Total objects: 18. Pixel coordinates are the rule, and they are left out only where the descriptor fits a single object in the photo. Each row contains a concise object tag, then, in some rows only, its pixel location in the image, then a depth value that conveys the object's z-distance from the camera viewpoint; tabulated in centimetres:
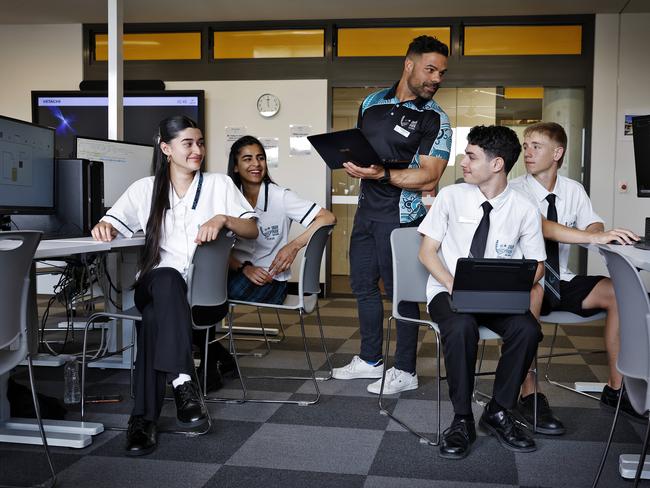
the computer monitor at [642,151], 286
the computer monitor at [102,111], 707
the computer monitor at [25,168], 297
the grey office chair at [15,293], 200
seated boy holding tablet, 259
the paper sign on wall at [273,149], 713
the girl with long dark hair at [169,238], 267
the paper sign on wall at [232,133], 715
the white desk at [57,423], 252
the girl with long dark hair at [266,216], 359
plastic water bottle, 319
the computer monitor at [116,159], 376
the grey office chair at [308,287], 327
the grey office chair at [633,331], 183
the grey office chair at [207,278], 280
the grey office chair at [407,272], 294
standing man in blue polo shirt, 341
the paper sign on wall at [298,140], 708
